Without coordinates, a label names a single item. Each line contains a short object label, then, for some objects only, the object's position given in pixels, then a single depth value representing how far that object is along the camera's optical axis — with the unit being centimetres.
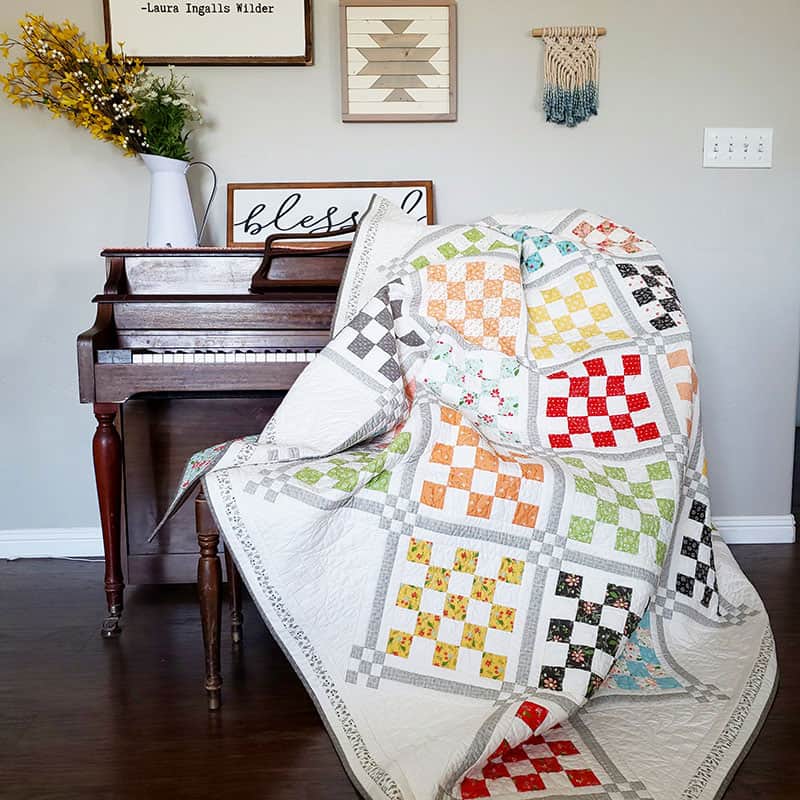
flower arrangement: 239
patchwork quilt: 155
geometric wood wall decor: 256
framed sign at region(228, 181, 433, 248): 262
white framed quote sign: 253
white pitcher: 243
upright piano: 213
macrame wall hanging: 260
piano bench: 170
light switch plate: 270
